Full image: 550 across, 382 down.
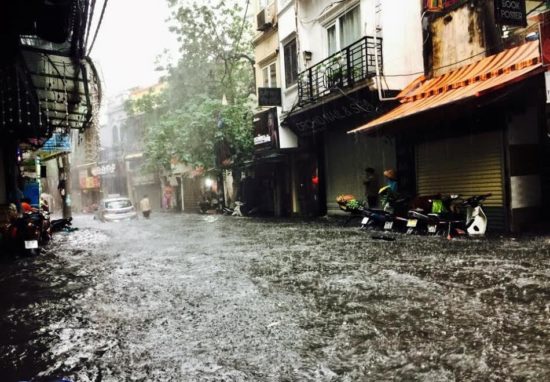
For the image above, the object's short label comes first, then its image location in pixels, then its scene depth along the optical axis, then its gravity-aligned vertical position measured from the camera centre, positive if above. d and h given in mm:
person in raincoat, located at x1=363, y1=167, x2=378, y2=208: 15602 -275
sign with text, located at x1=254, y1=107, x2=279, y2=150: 20641 +2636
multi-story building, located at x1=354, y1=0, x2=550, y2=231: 9688 +1529
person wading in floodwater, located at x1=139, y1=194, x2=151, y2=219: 26531 -893
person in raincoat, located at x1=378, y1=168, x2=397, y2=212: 13023 -402
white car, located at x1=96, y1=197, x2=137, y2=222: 24031 -858
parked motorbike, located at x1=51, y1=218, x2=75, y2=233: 17495 -1049
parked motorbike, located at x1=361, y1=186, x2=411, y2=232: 12756 -970
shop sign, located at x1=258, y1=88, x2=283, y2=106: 19859 +3895
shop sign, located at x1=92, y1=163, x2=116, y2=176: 50219 +2864
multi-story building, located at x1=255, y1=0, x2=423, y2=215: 14188 +3605
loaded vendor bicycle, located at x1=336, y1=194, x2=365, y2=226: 14594 -825
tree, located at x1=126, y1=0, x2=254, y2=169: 24609 +6038
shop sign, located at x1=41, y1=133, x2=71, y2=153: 19486 +2340
